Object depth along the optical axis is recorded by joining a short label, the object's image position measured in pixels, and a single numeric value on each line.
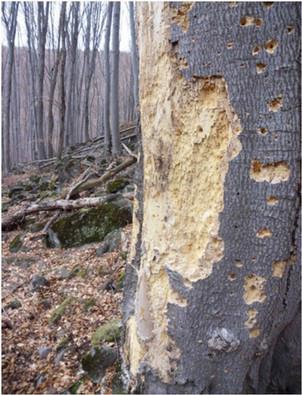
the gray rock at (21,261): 5.63
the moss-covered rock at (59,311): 3.74
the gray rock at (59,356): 3.09
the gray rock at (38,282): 4.58
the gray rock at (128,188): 7.14
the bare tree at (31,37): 19.52
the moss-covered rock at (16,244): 6.48
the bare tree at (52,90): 12.29
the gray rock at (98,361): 2.76
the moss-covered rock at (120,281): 4.07
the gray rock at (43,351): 3.22
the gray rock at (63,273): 4.77
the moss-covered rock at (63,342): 3.25
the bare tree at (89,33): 20.64
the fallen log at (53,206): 6.45
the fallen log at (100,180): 7.47
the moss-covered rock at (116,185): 7.30
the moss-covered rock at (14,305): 4.19
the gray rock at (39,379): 2.91
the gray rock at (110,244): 5.21
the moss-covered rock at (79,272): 4.68
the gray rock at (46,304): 4.10
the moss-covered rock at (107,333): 3.03
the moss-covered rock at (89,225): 5.88
